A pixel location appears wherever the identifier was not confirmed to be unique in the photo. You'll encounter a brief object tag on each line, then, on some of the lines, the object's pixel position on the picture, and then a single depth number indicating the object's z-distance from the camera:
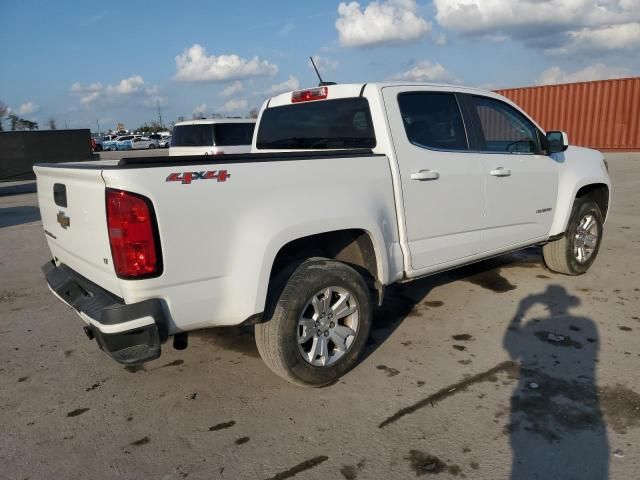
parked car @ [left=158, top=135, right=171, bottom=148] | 47.87
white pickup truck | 2.49
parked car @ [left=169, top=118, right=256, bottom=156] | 11.02
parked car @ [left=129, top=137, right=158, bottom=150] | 47.50
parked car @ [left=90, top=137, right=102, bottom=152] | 42.01
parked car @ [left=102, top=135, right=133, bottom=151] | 48.12
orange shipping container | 20.11
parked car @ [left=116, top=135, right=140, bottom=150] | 47.44
